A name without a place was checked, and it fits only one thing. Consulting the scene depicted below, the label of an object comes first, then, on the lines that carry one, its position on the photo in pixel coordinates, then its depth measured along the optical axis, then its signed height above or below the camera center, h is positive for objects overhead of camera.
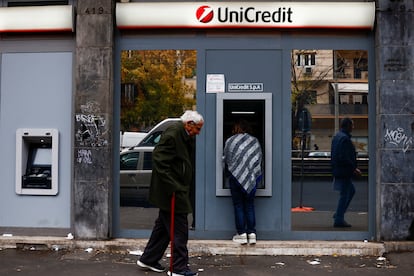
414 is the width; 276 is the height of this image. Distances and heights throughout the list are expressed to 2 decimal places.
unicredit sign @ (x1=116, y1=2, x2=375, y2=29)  7.63 +1.86
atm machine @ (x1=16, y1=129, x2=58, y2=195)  8.01 -0.14
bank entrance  7.73 +0.53
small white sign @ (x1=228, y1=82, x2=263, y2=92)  7.78 +0.92
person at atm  7.39 -0.29
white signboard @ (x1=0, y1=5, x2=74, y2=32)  7.84 +1.85
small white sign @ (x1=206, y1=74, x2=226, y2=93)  7.78 +0.94
